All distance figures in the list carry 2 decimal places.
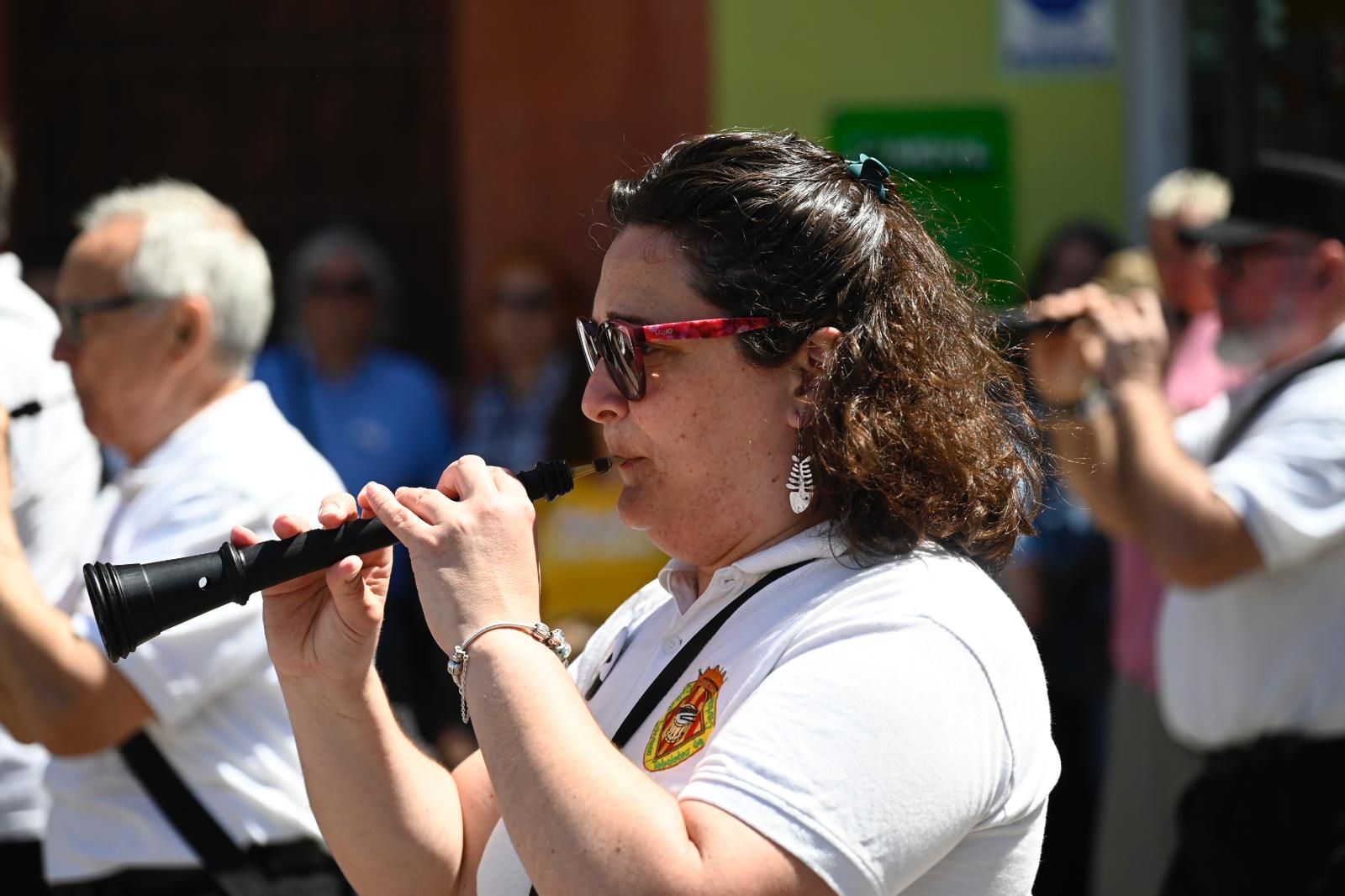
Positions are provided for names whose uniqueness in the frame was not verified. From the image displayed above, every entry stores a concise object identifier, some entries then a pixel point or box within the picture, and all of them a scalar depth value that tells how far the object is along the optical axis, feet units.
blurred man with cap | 22.45
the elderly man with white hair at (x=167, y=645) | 17.60
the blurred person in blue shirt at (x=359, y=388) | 35.47
